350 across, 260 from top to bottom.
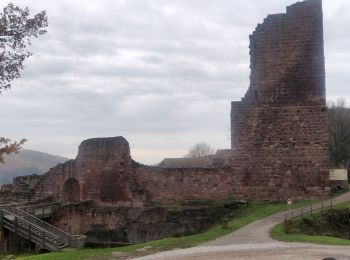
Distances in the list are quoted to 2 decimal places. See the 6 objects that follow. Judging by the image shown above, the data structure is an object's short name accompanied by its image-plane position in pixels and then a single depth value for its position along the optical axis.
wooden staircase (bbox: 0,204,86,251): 23.31
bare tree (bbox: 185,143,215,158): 99.34
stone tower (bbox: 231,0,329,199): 24.48
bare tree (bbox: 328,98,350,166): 51.88
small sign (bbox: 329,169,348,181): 27.12
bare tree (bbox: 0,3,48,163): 15.43
